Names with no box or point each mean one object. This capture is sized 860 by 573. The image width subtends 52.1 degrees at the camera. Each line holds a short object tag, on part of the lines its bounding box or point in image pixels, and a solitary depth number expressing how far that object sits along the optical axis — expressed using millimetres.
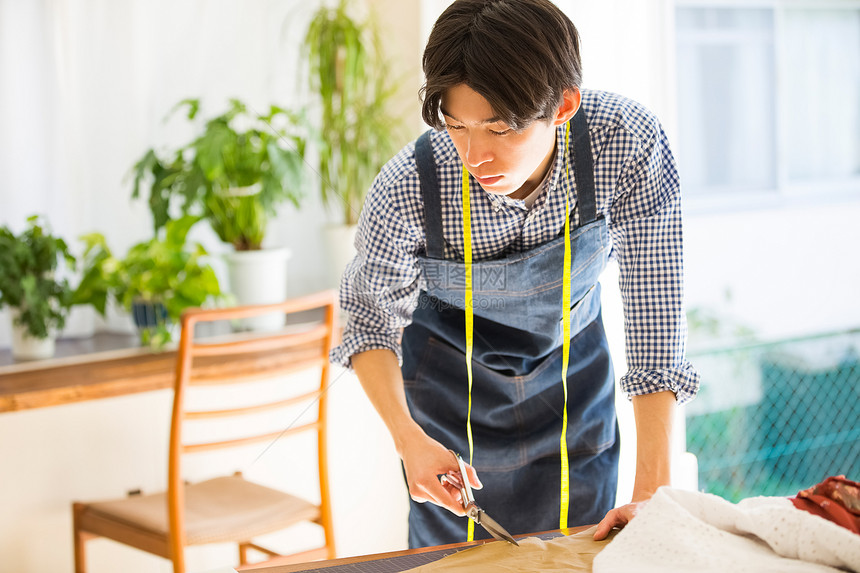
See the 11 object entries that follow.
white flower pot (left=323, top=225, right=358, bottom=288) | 2305
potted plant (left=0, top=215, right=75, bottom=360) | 1923
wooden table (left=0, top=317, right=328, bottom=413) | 1714
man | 900
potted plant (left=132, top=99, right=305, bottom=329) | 2100
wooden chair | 1647
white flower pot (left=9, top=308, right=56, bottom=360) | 1982
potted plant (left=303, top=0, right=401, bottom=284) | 2270
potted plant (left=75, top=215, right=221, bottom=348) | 2016
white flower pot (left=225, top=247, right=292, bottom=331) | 2184
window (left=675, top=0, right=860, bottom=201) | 3080
